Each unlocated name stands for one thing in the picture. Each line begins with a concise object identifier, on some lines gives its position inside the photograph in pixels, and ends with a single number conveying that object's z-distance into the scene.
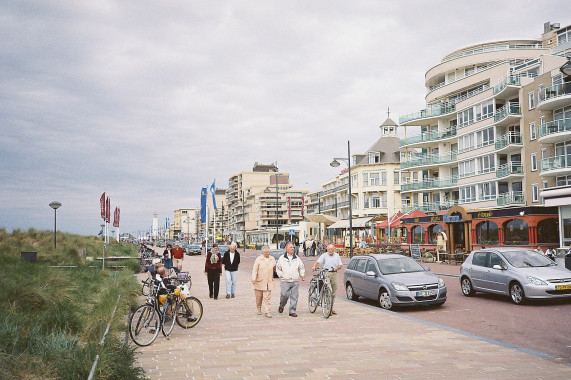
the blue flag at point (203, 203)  53.47
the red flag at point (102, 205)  37.56
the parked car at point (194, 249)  64.57
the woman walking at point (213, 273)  16.45
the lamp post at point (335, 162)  37.08
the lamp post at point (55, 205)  32.03
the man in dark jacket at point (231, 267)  16.41
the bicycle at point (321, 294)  11.92
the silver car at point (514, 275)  13.41
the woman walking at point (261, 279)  12.73
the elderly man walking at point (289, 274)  12.69
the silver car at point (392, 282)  13.55
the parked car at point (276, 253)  28.23
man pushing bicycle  13.19
